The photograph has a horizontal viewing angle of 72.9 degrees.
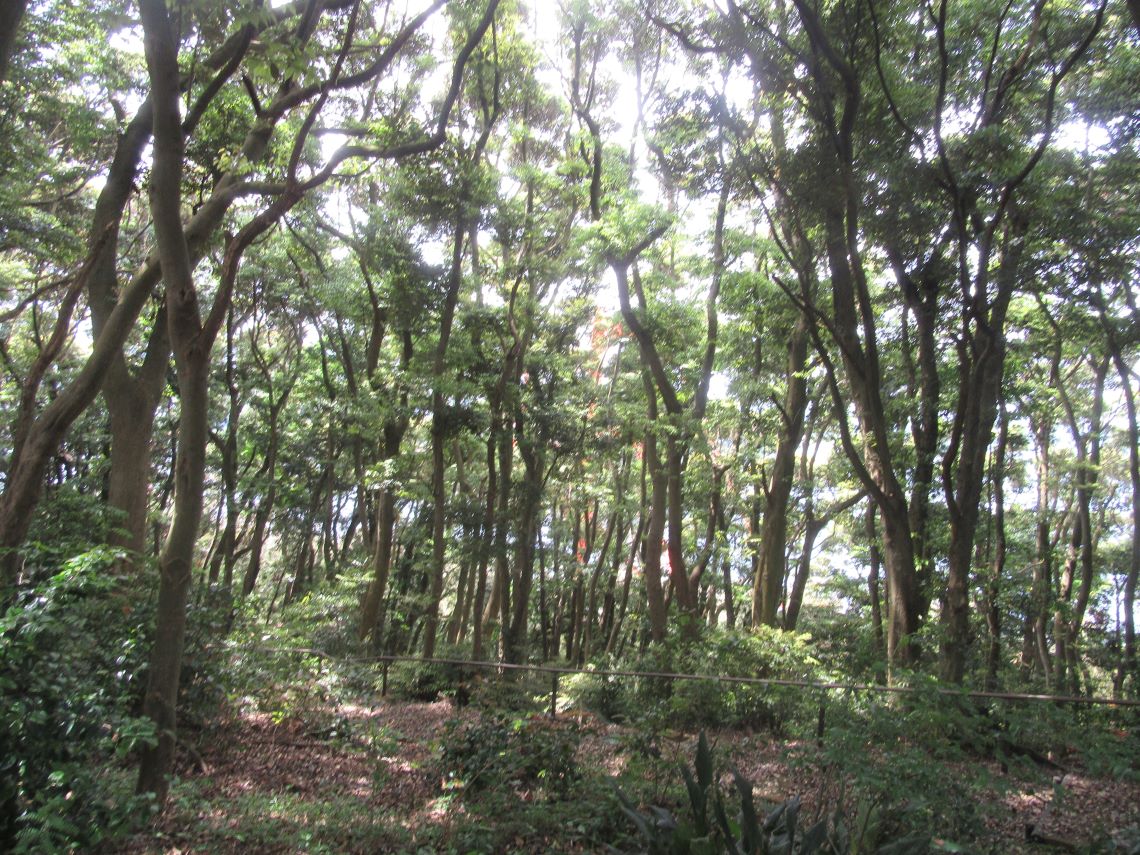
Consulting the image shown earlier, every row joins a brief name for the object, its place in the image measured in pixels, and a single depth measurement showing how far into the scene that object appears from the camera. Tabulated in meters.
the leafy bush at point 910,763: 4.46
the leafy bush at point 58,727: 3.52
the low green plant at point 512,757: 5.88
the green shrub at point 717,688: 8.91
